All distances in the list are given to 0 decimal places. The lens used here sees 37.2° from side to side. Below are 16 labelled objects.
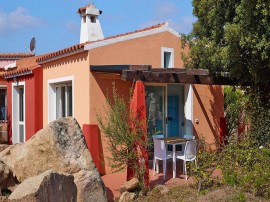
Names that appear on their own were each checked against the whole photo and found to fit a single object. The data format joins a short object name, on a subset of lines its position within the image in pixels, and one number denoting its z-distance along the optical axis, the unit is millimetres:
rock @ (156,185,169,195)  8664
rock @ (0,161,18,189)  8130
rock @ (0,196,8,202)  5180
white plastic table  9953
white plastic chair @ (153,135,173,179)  9875
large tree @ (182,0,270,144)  8055
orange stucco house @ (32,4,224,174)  10713
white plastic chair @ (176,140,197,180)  9727
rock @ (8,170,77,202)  5176
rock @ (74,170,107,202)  7794
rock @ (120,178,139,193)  8570
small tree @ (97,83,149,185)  8742
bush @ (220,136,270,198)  7219
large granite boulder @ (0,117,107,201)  7977
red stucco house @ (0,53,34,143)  16922
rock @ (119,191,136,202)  8336
